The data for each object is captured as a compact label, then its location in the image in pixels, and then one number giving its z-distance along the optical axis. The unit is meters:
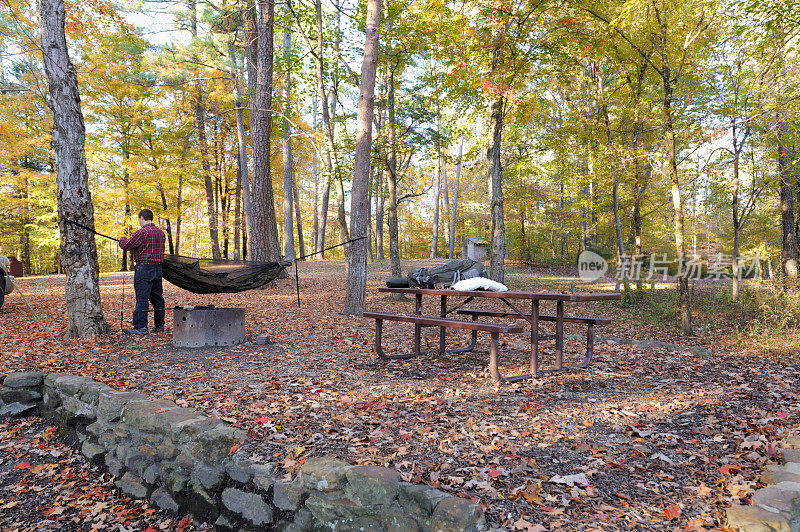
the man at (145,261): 5.69
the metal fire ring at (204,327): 5.32
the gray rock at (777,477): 2.29
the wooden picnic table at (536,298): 3.95
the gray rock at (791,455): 2.50
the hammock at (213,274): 5.88
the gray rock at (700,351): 5.46
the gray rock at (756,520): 1.90
